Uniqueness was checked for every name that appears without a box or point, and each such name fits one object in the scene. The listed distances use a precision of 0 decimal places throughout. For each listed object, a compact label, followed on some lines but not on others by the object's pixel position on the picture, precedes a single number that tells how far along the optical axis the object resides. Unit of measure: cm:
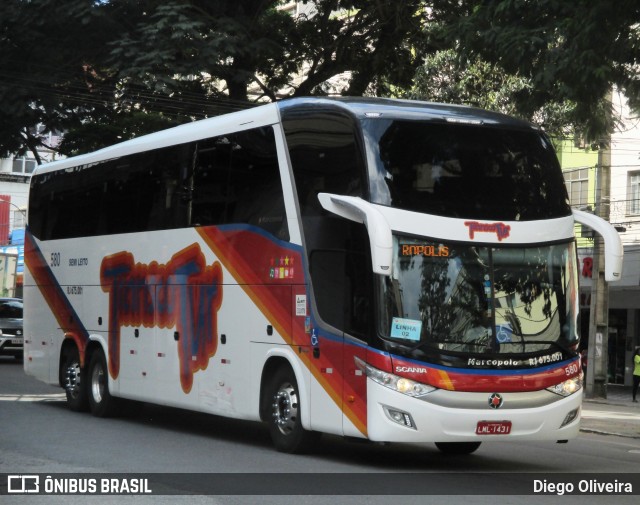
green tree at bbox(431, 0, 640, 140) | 1466
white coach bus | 1193
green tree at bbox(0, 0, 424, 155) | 2409
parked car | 3331
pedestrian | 3128
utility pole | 3116
